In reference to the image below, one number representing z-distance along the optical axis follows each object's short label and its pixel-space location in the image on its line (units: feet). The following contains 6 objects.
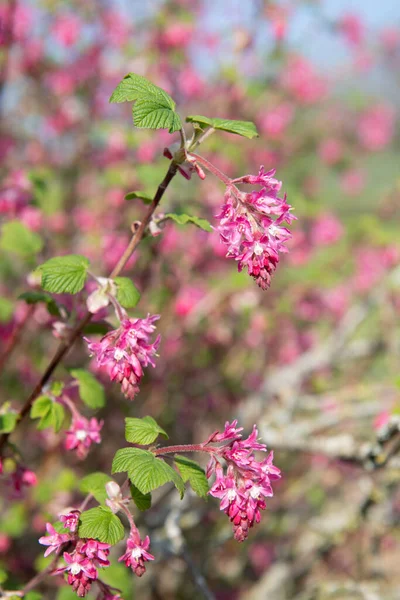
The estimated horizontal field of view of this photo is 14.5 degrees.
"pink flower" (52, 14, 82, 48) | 5.14
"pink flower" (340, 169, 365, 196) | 8.27
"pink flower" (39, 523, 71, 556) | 1.96
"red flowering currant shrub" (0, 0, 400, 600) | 1.97
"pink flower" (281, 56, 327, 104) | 6.24
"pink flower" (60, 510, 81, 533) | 1.94
